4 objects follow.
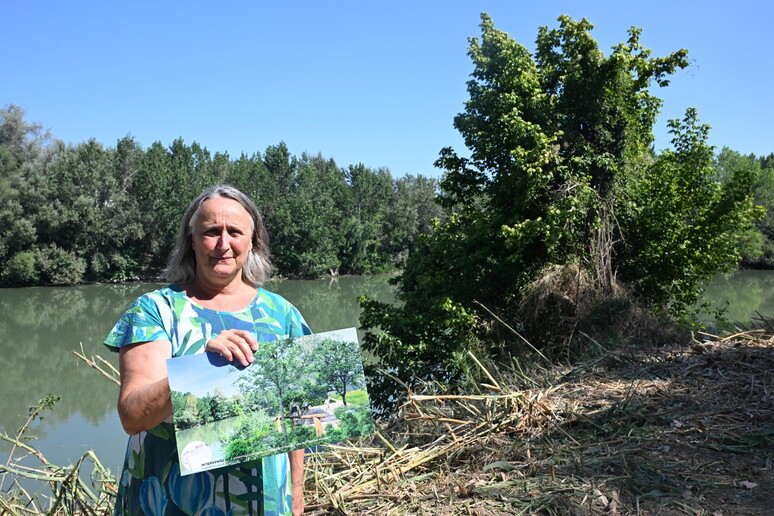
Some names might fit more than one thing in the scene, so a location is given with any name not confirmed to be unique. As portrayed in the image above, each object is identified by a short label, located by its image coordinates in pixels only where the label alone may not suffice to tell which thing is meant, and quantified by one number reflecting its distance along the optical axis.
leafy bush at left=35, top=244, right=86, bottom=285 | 34.88
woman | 1.56
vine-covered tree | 9.91
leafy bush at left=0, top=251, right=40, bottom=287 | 33.81
